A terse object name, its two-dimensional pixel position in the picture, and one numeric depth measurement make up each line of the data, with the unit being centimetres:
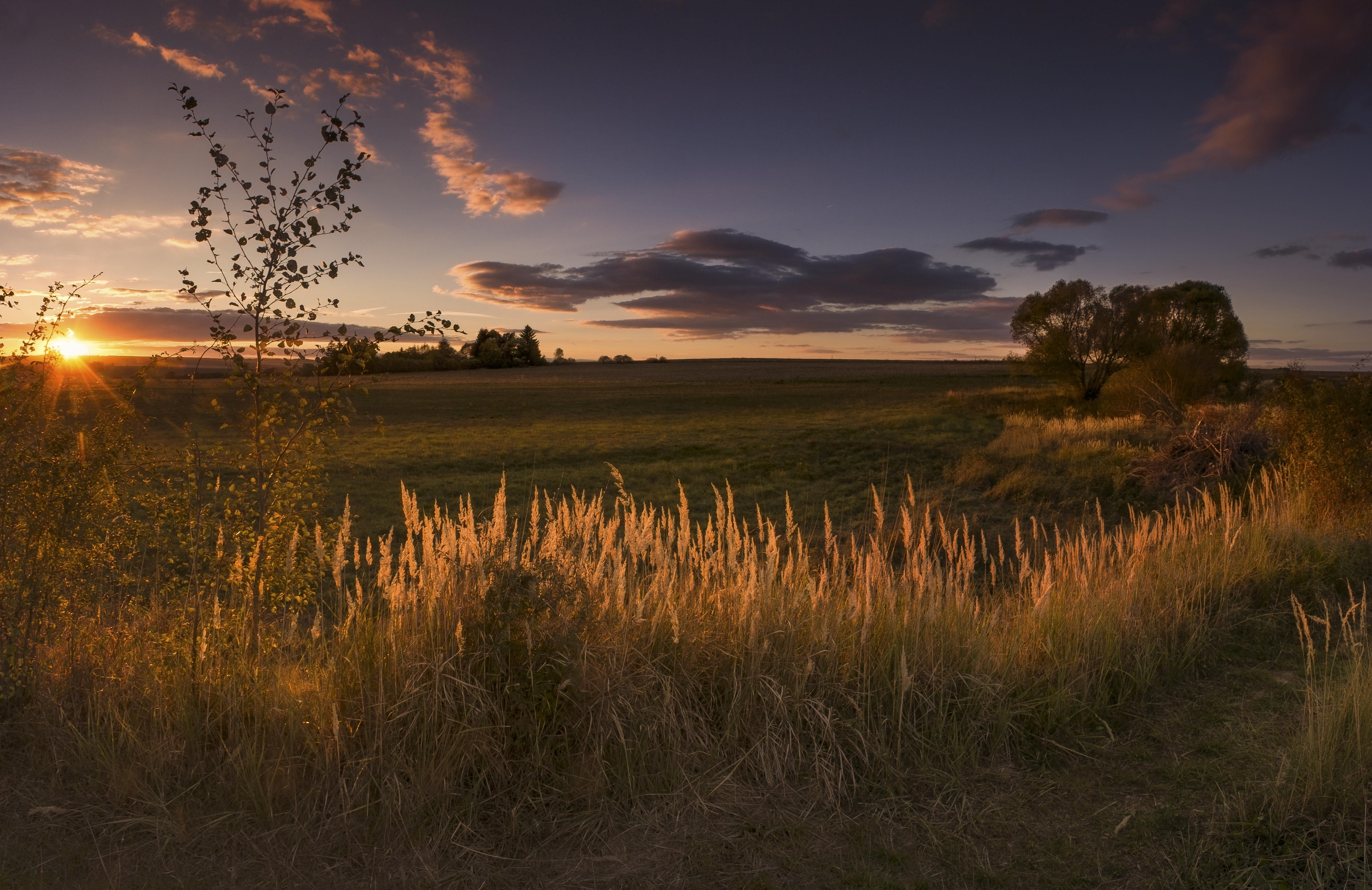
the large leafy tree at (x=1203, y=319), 4975
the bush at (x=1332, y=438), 936
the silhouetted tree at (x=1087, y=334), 4284
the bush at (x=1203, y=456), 1511
